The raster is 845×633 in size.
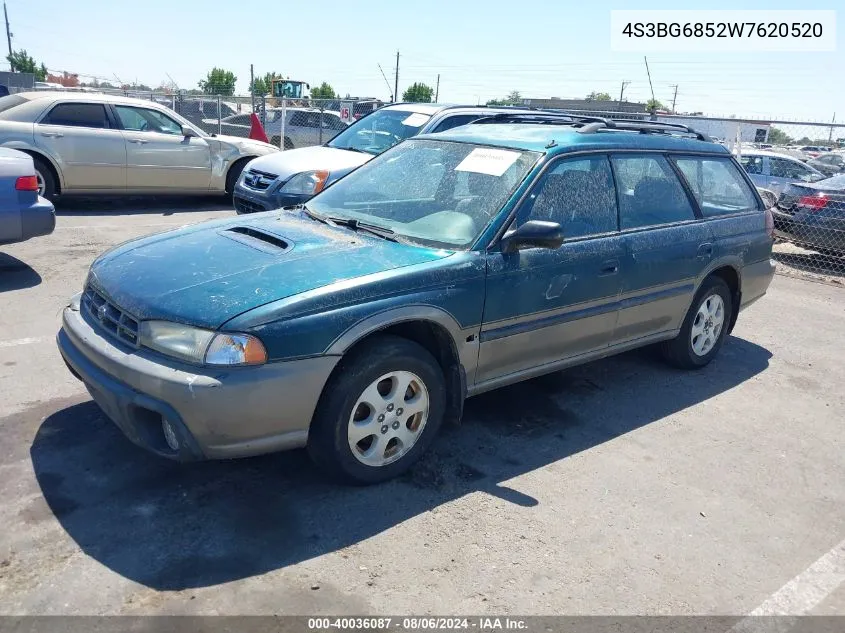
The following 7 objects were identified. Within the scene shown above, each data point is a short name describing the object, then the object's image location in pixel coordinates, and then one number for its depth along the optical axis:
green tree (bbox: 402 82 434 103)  67.56
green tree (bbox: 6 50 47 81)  74.19
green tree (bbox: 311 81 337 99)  77.16
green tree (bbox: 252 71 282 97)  66.88
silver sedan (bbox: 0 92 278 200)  9.89
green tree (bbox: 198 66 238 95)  86.44
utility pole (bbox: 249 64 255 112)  21.25
